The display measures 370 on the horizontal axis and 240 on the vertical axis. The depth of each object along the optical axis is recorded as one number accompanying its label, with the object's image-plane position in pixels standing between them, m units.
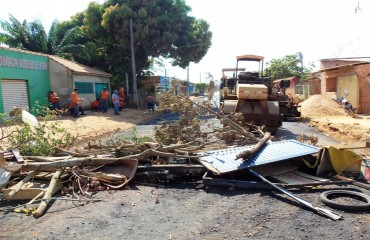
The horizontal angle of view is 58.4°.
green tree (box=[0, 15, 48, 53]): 22.81
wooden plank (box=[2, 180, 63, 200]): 5.07
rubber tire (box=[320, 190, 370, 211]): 4.42
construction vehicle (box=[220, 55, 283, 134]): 10.95
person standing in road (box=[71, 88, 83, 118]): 17.94
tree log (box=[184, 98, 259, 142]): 7.74
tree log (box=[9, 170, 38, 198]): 4.98
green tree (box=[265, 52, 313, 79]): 45.41
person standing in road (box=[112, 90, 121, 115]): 19.84
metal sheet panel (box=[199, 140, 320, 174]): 5.73
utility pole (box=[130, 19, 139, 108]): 23.52
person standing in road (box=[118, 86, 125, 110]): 22.54
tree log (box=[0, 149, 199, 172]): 5.59
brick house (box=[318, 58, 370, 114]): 18.06
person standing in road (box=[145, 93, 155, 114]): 22.07
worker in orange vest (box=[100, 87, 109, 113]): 20.52
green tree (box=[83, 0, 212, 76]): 23.45
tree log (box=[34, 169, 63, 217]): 4.53
